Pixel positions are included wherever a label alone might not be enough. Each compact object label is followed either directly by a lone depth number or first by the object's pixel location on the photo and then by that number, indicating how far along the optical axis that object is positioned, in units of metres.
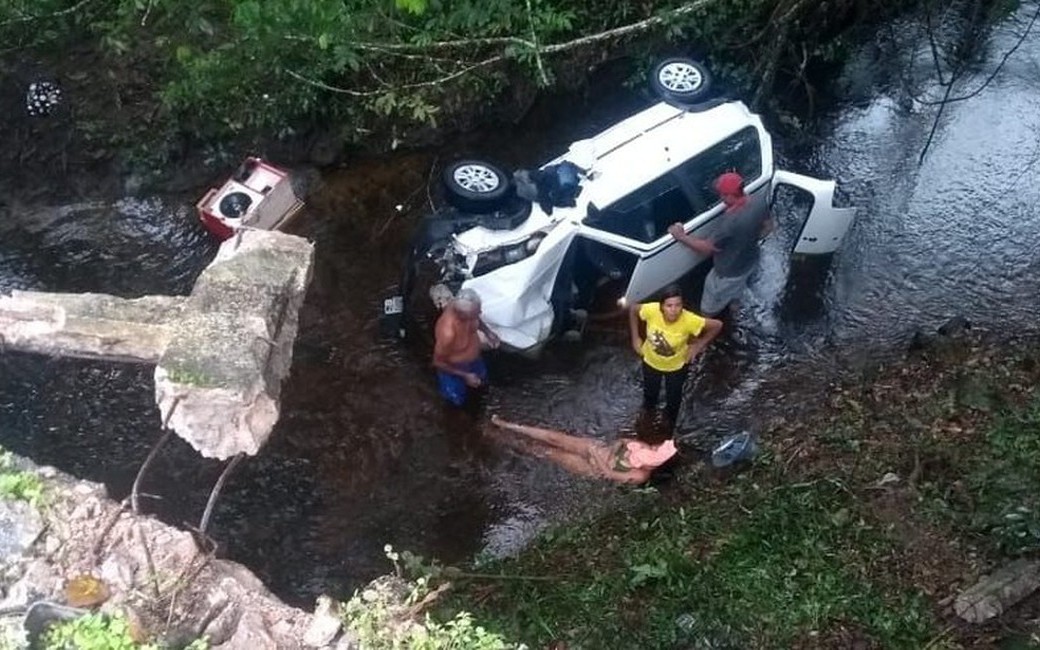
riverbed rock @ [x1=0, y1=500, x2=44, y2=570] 3.75
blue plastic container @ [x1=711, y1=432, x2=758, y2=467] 7.33
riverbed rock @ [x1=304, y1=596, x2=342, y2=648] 3.75
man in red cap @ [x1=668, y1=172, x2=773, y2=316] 7.73
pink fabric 7.36
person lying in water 7.41
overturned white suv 7.50
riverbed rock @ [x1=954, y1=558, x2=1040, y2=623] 6.04
